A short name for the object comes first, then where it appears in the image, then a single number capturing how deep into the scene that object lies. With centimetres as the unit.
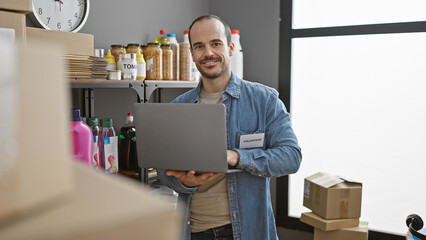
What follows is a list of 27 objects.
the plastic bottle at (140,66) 225
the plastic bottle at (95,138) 201
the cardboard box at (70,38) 176
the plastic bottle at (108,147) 208
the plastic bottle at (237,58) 304
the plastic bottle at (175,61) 256
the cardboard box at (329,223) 263
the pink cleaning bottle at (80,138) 177
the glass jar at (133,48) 229
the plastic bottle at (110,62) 218
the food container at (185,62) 262
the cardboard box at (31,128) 27
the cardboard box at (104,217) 26
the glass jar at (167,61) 245
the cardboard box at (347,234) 262
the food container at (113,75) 208
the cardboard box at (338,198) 265
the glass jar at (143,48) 242
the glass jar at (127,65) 216
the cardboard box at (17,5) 123
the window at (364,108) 288
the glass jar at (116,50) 226
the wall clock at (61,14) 202
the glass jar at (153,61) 237
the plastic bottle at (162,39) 263
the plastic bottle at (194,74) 271
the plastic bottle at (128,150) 233
